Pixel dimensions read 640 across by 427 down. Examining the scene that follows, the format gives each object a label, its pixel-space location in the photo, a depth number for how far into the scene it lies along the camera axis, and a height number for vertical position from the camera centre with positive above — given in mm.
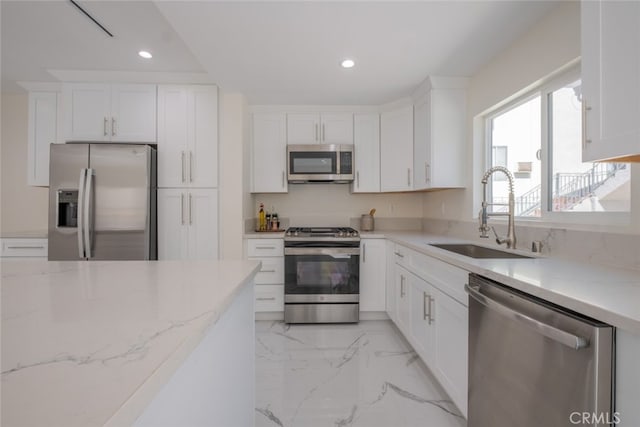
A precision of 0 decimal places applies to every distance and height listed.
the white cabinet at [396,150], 3138 +697
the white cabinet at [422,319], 1947 -714
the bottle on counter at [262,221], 3460 -78
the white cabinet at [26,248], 2803 -329
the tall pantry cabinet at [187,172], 2947 +412
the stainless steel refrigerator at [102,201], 2691 +110
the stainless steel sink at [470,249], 2035 -245
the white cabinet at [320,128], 3326 +951
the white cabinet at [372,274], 3037 -593
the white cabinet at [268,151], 3322 +694
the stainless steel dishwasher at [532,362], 820 -486
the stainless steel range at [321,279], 2955 -631
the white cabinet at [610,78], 974 +478
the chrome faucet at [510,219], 1838 -20
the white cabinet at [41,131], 3119 +845
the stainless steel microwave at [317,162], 3254 +562
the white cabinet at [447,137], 2666 +691
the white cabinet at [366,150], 3350 +716
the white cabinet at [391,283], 2805 -649
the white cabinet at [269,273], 3043 -593
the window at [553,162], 1501 +343
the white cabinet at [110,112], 2904 +975
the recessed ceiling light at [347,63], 2314 +1173
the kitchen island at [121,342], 396 -236
